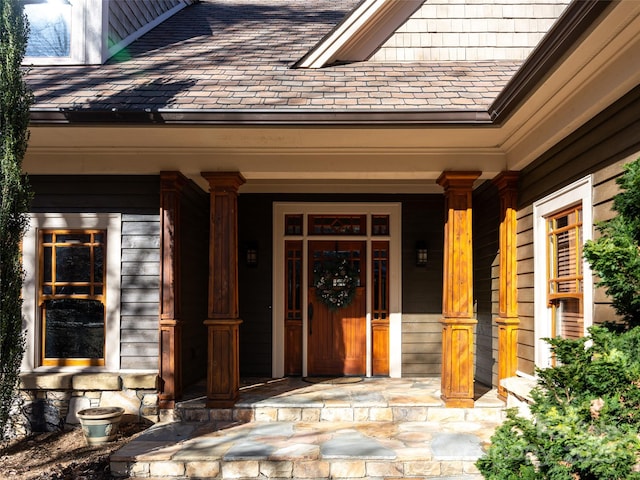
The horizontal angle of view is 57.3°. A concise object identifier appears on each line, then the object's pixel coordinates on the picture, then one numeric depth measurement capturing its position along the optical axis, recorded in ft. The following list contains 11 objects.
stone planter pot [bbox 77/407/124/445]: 16.69
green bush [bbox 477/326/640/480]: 7.56
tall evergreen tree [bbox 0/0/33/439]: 13.12
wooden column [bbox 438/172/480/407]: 17.60
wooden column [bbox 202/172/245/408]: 17.56
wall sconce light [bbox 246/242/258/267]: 24.25
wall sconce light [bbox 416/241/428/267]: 23.90
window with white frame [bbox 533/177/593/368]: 13.29
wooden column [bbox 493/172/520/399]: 18.21
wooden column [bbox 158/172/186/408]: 18.08
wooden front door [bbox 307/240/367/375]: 24.21
